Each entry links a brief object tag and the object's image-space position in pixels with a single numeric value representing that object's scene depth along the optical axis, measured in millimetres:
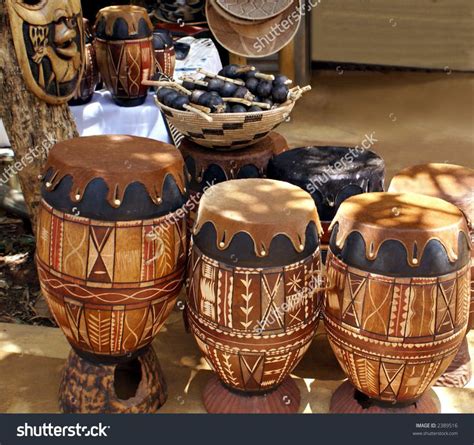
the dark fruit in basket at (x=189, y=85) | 3154
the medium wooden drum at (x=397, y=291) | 2156
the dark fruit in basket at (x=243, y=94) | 2982
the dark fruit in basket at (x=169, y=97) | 3006
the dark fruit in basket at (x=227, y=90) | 3008
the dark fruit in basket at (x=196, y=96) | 2939
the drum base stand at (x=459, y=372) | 2752
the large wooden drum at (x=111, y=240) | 2199
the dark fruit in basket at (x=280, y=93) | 3072
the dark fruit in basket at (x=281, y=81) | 3106
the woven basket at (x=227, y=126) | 2869
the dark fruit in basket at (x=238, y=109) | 2918
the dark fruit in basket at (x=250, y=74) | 3195
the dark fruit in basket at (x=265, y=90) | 3098
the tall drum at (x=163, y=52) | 3858
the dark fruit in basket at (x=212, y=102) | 2895
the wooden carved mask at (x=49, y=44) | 2791
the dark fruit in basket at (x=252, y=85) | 3125
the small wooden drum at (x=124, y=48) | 3555
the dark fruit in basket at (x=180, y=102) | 2957
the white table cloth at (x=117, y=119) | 3742
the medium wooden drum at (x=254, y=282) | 2209
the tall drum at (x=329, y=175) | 2822
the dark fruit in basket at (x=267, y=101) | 3070
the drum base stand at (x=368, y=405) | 2443
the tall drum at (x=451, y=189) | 2654
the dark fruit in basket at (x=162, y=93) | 3061
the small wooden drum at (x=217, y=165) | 3037
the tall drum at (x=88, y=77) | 3686
